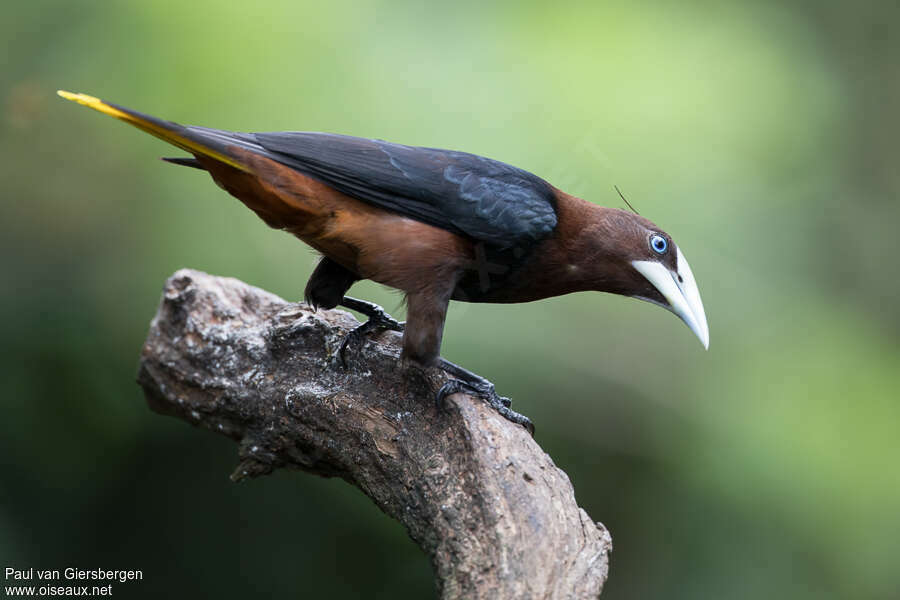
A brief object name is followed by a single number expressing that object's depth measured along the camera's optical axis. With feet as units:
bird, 18.94
